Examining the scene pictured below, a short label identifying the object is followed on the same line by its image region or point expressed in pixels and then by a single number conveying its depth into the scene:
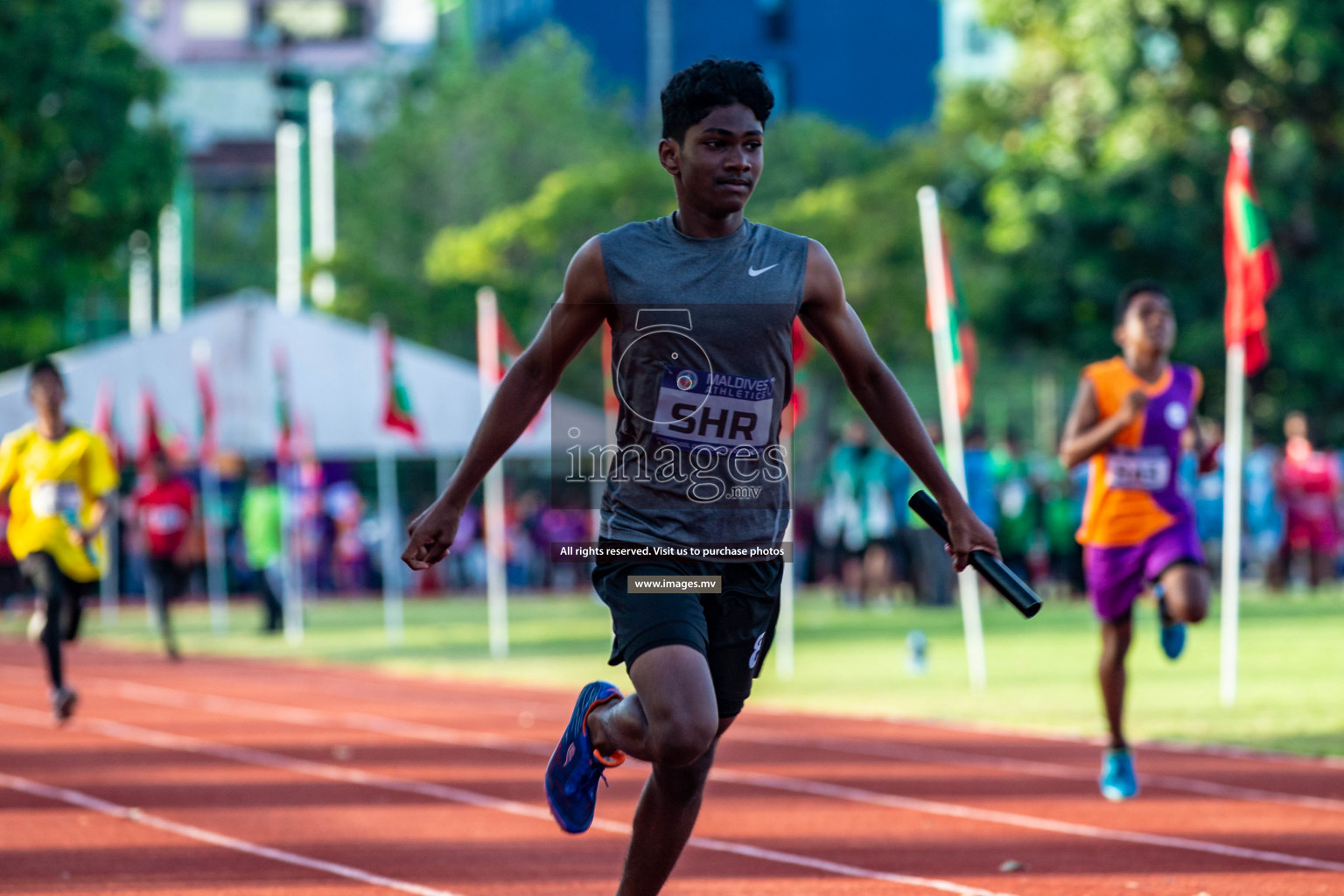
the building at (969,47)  82.69
